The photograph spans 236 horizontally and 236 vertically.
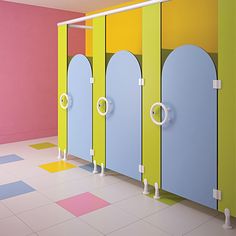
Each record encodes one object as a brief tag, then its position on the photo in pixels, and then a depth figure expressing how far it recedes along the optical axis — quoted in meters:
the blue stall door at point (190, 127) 2.67
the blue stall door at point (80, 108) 4.09
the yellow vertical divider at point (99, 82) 3.78
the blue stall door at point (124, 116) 3.39
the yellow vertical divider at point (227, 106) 2.46
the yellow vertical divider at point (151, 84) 3.09
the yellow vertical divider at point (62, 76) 4.45
